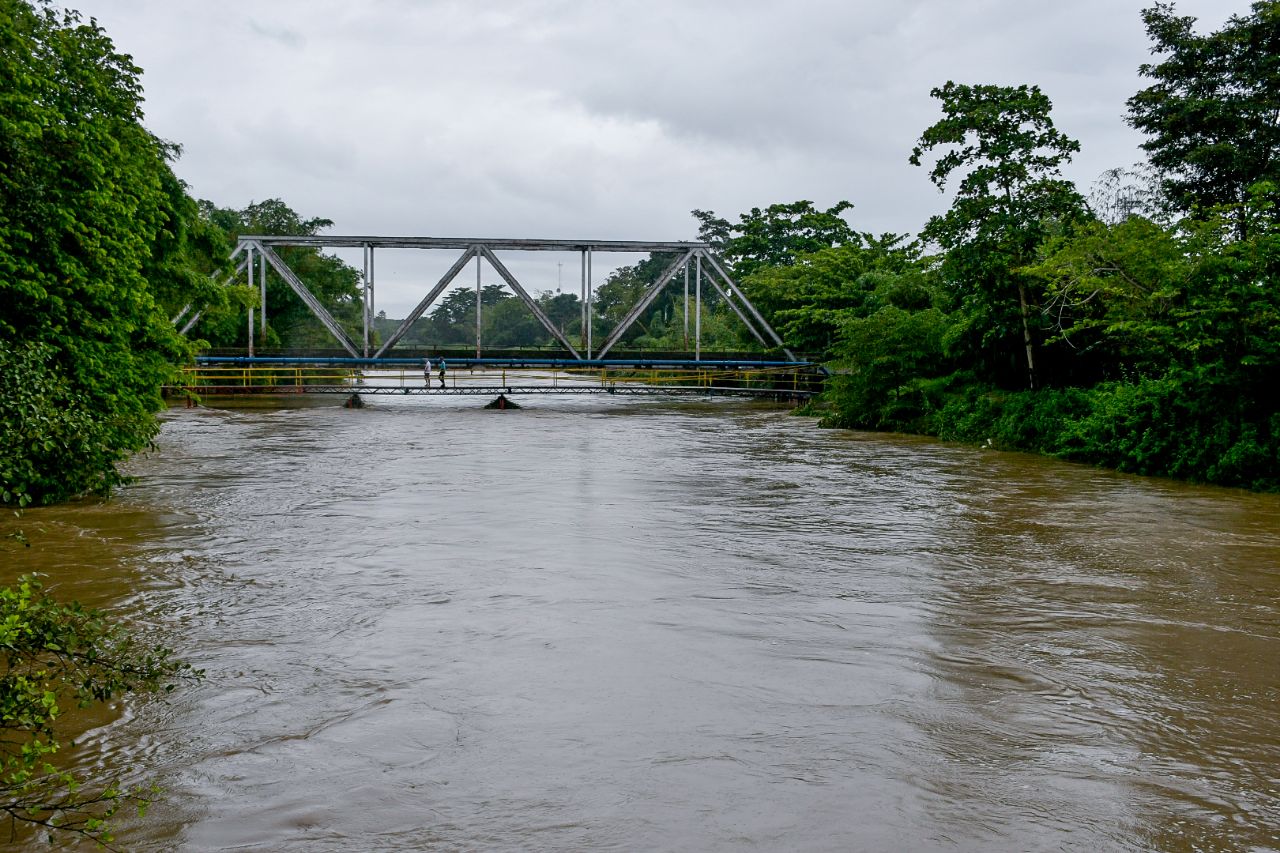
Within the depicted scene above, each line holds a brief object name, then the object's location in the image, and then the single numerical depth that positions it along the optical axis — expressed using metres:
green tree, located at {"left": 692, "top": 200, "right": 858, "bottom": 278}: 54.03
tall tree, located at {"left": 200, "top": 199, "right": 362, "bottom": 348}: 55.91
